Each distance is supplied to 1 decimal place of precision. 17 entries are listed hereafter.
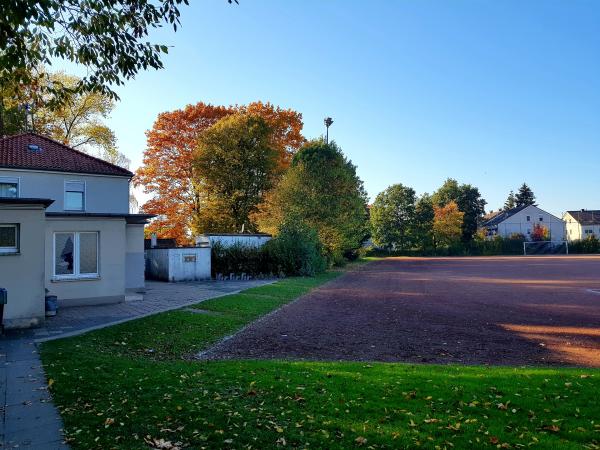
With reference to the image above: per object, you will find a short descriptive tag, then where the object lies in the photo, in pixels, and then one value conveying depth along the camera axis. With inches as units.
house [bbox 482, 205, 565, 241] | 3585.1
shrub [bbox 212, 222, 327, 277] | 1042.7
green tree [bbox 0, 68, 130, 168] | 1328.7
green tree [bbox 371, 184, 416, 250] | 2731.3
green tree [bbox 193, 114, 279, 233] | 1425.9
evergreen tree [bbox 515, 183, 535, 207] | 4254.4
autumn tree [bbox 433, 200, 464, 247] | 2844.5
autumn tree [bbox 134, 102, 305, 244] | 1497.3
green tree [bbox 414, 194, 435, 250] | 2748.5
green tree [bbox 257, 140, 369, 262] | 1302.9
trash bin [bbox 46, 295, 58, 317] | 473.9
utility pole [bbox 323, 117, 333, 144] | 2015.7
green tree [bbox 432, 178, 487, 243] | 3225.9
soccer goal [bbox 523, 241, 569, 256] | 2790.6
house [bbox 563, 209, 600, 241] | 3486.7
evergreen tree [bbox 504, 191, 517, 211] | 4432.1
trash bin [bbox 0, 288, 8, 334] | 382.9
